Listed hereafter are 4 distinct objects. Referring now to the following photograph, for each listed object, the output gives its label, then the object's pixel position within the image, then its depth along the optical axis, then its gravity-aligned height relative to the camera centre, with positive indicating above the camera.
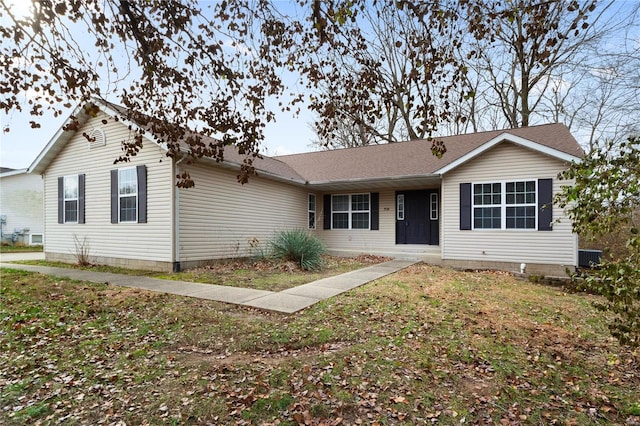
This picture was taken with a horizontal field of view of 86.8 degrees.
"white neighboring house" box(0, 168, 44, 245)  18.56 +0.16
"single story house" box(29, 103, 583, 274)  9.60 +0.31
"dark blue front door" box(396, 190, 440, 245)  12.97 -0.21
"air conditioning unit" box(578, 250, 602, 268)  10.59 -1.45
